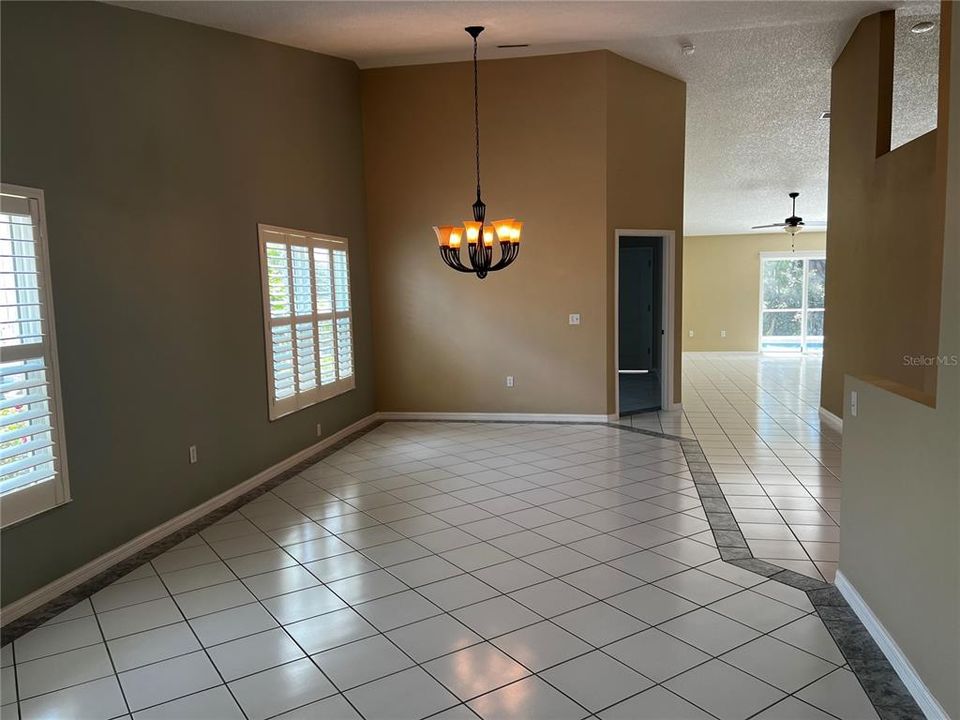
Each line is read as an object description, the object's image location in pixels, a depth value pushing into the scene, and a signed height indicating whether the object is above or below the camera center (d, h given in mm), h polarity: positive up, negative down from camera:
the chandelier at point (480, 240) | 4812 +443
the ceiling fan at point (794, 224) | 10922 +1127
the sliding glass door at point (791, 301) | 14891 -203
